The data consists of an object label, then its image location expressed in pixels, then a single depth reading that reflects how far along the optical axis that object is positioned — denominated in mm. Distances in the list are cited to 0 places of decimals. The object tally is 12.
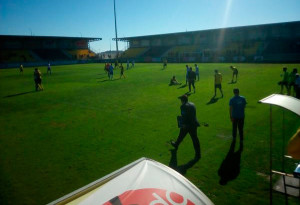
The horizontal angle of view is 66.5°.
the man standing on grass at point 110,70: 25500
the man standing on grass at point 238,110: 7168
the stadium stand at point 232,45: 51125
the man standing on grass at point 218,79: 14312
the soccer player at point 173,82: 20359
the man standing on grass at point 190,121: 6551
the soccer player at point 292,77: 13554
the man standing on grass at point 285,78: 13875
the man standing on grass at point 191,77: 15958
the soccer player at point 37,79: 18902
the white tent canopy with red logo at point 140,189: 1840
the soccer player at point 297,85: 12271
